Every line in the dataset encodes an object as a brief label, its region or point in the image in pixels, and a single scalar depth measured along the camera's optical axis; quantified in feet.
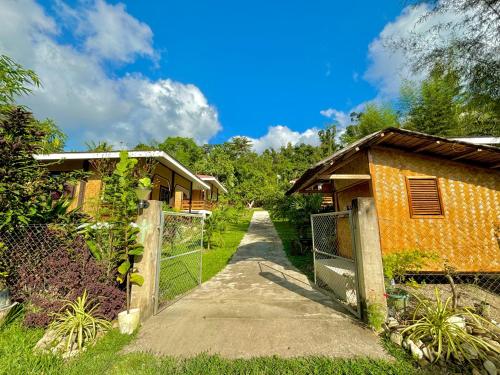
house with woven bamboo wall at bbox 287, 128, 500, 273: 17.10
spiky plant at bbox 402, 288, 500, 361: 7.90
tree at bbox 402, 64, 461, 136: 40.40
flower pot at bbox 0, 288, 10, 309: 10.98
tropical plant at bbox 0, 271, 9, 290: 11.16
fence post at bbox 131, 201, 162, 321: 11.43
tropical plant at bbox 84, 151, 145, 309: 11.41
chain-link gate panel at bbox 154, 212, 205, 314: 13.97
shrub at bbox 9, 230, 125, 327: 11.00
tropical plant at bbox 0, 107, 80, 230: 11.46
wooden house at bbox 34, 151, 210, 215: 30.81
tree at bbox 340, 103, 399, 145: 58.70
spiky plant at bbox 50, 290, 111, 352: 9.27
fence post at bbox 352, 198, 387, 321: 10.71
